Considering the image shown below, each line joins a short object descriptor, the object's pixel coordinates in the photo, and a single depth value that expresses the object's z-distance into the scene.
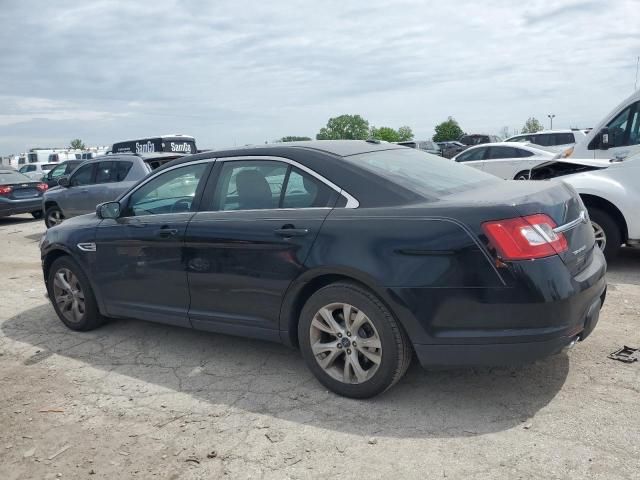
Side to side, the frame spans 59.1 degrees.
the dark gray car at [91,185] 10.23
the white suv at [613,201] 6.09
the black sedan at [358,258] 3.02
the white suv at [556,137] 19.38
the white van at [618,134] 7.96
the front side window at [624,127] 7.98
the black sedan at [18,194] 14.27
